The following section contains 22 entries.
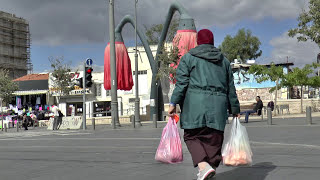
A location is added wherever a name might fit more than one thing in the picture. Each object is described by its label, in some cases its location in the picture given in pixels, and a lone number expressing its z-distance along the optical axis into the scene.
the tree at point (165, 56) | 30.95
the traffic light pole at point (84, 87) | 24.30
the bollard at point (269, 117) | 20.75
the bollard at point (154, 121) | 23.80
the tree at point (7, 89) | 50.69
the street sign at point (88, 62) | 25.43
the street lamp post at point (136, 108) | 26.39
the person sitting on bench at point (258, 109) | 25.07
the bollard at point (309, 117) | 19.06
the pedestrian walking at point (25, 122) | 32.34
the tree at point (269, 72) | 39.39
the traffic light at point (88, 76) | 24.25
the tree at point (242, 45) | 76.56
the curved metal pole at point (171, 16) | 28.53
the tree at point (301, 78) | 40.29
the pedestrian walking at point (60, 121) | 28.75
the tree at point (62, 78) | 49.50
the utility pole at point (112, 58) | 25.66
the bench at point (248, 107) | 35.94
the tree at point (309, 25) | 21.02
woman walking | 4.86
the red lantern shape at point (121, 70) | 29.77
